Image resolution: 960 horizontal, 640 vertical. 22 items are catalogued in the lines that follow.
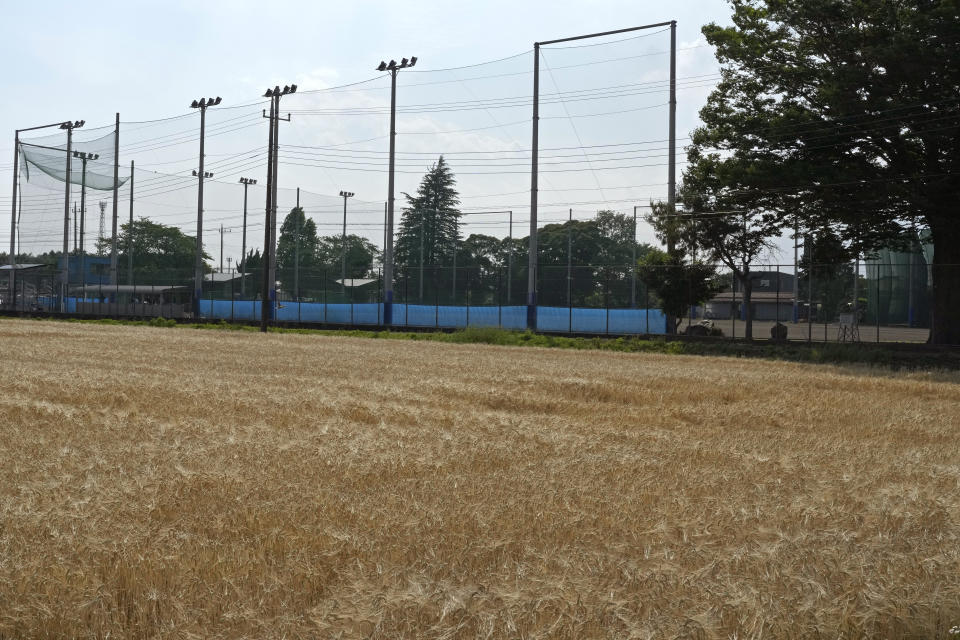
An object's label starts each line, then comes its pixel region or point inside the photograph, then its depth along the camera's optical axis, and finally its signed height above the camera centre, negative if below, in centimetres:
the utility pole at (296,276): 5144 +186
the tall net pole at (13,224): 5794 +505
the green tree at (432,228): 5016 +522
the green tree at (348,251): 7419 +530
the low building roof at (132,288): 5721 +110
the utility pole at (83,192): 5937 +742
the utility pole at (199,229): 4922 +427
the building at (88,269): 6096 +248
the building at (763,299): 3203 +77
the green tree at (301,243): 7875 +606
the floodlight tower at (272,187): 3638 +507
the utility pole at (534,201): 3734 +472
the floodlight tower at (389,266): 4116 +203
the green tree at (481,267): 4300 +213
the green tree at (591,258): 3981 +332
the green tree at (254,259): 8809 +473
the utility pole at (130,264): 5859 +267
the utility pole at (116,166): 6059 +916
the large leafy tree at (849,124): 2462 +561
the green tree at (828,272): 2858 +159
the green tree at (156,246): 8138 +620
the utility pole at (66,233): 5716 +454
